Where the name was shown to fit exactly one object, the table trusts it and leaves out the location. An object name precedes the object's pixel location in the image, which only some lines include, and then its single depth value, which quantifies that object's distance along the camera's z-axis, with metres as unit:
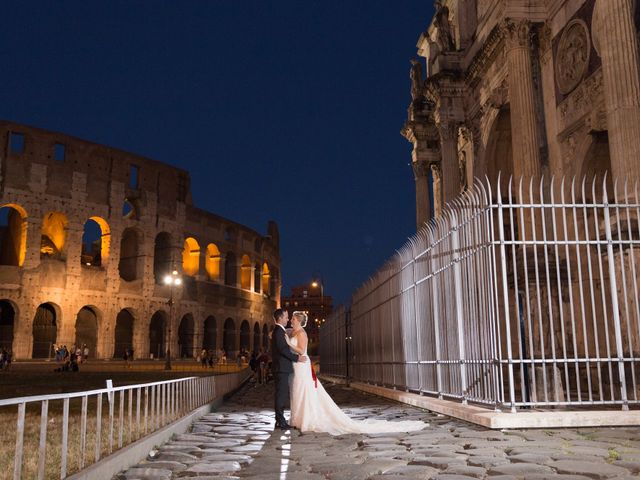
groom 8.20
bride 7.76
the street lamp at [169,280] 33.16
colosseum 39.19
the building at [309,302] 116.79
